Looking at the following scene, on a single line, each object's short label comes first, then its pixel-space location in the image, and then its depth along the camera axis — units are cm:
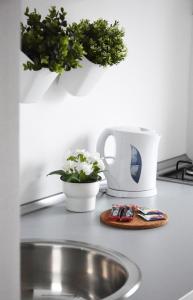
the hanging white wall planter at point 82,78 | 199
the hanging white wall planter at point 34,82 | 182
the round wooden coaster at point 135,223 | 186
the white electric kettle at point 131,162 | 217
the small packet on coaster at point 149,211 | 194
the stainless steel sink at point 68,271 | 166
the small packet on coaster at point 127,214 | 189
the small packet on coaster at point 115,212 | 189
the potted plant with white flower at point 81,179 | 196
